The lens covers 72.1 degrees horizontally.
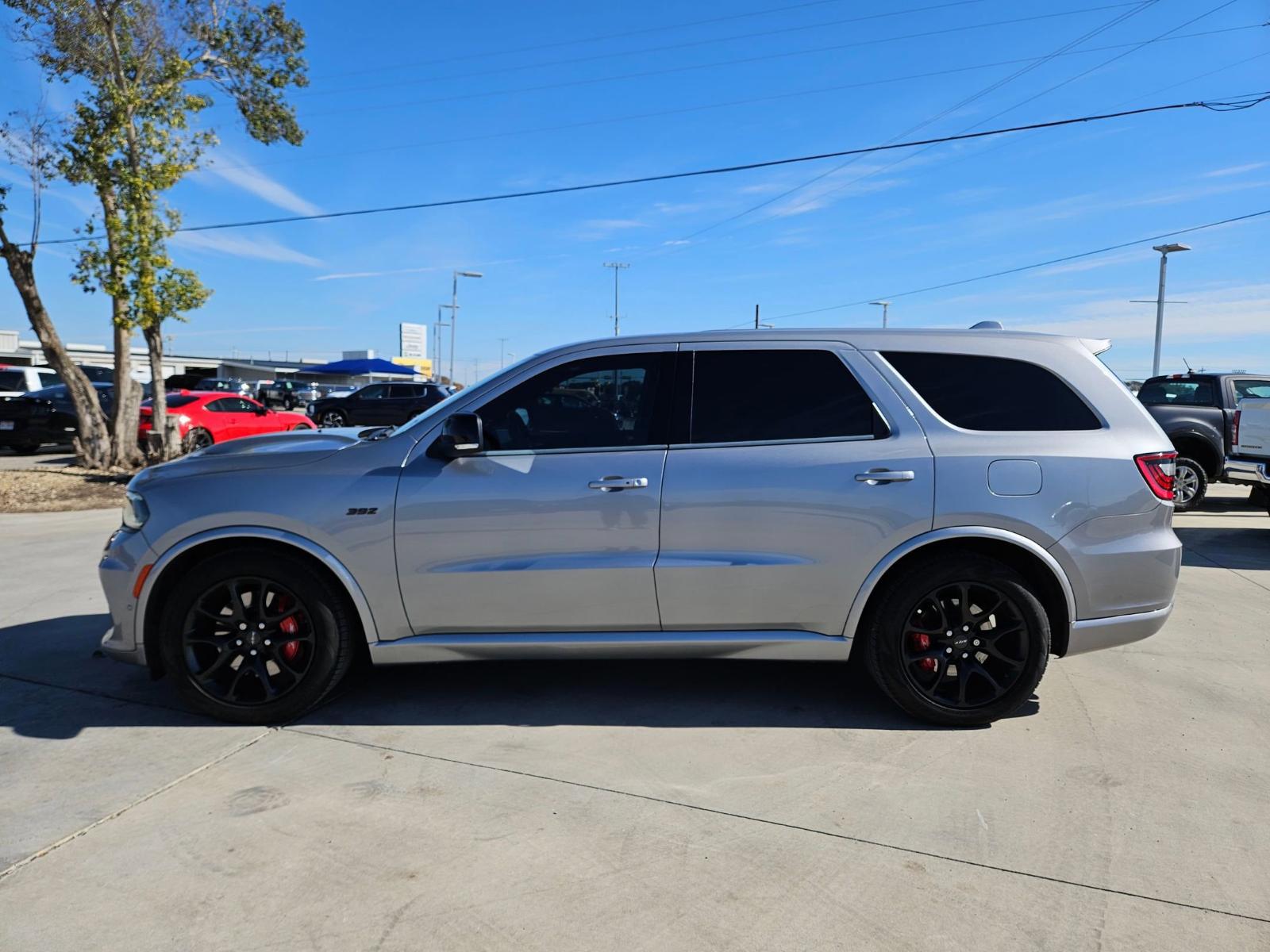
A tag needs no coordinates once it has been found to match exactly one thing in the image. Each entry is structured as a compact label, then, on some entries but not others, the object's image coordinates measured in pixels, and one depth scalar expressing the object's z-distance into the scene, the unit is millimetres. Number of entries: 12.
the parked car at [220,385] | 35969
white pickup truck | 9445
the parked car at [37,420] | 16547
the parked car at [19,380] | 19859
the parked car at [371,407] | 27375
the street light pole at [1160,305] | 27462
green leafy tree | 12203
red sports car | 15703
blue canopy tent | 47625
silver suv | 3723
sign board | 111938
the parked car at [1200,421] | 11188
